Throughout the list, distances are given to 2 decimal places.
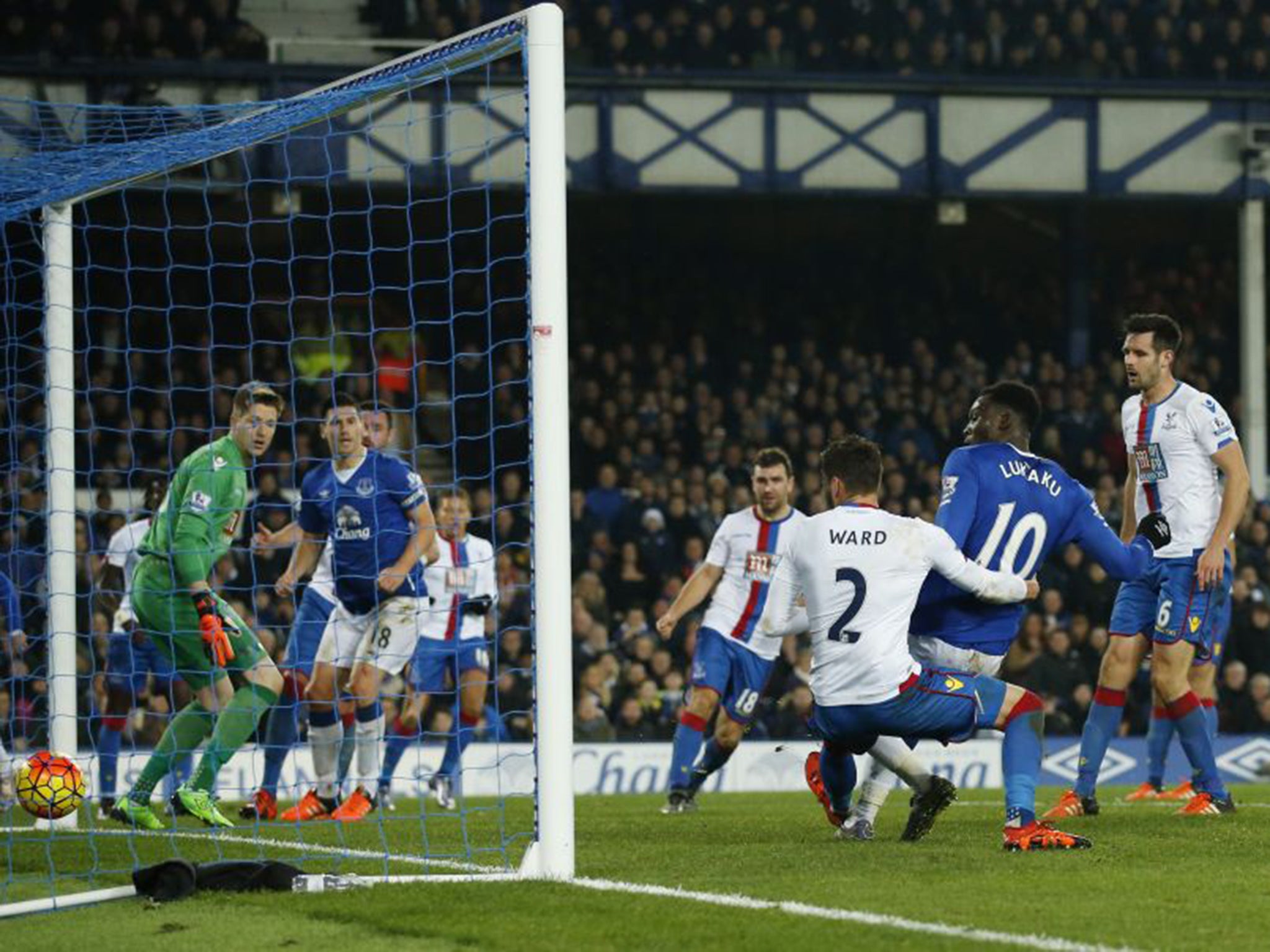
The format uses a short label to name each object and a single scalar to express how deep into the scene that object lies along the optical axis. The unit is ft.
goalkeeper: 70.95
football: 64.28
